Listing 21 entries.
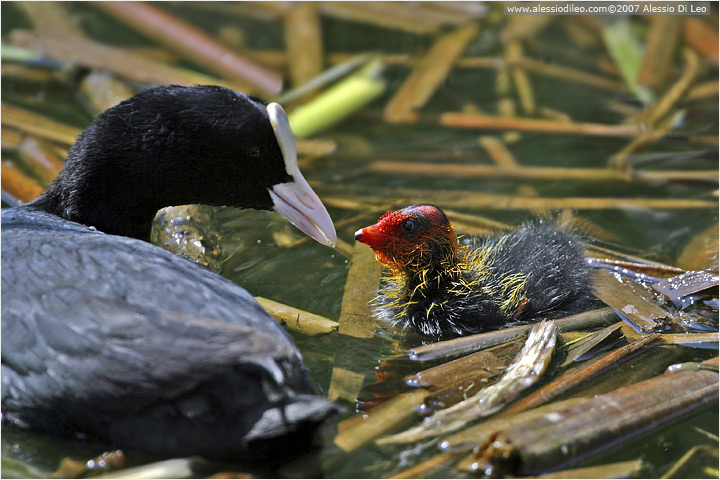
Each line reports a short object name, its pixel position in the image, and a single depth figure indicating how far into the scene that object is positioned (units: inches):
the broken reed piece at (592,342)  258.0
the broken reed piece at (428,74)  455.2
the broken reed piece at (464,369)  245.3
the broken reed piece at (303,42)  477.1
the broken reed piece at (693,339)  264.7
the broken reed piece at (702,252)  320.5
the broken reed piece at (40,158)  370.5
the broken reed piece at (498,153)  401.4
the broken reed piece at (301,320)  277.7
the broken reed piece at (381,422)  217.0
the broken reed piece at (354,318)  247.8
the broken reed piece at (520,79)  459.5
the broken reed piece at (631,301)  279.6
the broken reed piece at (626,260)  310.5
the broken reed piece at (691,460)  211.3
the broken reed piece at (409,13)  515.8
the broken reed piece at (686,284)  295.6
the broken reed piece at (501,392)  220.2
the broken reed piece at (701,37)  491.8
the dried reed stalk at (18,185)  354.9
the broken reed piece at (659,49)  471.5
